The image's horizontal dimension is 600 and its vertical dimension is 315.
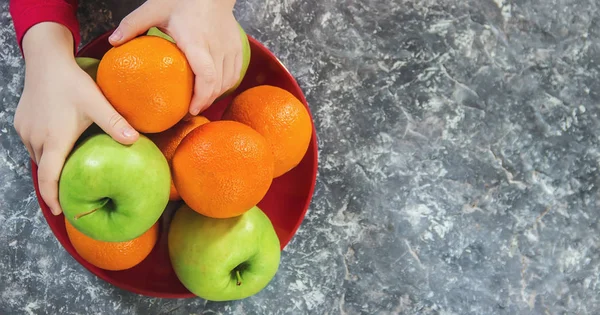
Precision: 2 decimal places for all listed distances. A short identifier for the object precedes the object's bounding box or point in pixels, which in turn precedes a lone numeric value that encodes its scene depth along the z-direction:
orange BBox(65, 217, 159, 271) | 0.63
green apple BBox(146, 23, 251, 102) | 0.62
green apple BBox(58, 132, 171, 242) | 0.52
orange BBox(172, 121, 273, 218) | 0.55
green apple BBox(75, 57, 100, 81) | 0.63
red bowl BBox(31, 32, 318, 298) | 0.70
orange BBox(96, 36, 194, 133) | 0.52
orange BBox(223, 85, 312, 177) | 0.62
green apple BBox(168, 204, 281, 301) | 0.62
